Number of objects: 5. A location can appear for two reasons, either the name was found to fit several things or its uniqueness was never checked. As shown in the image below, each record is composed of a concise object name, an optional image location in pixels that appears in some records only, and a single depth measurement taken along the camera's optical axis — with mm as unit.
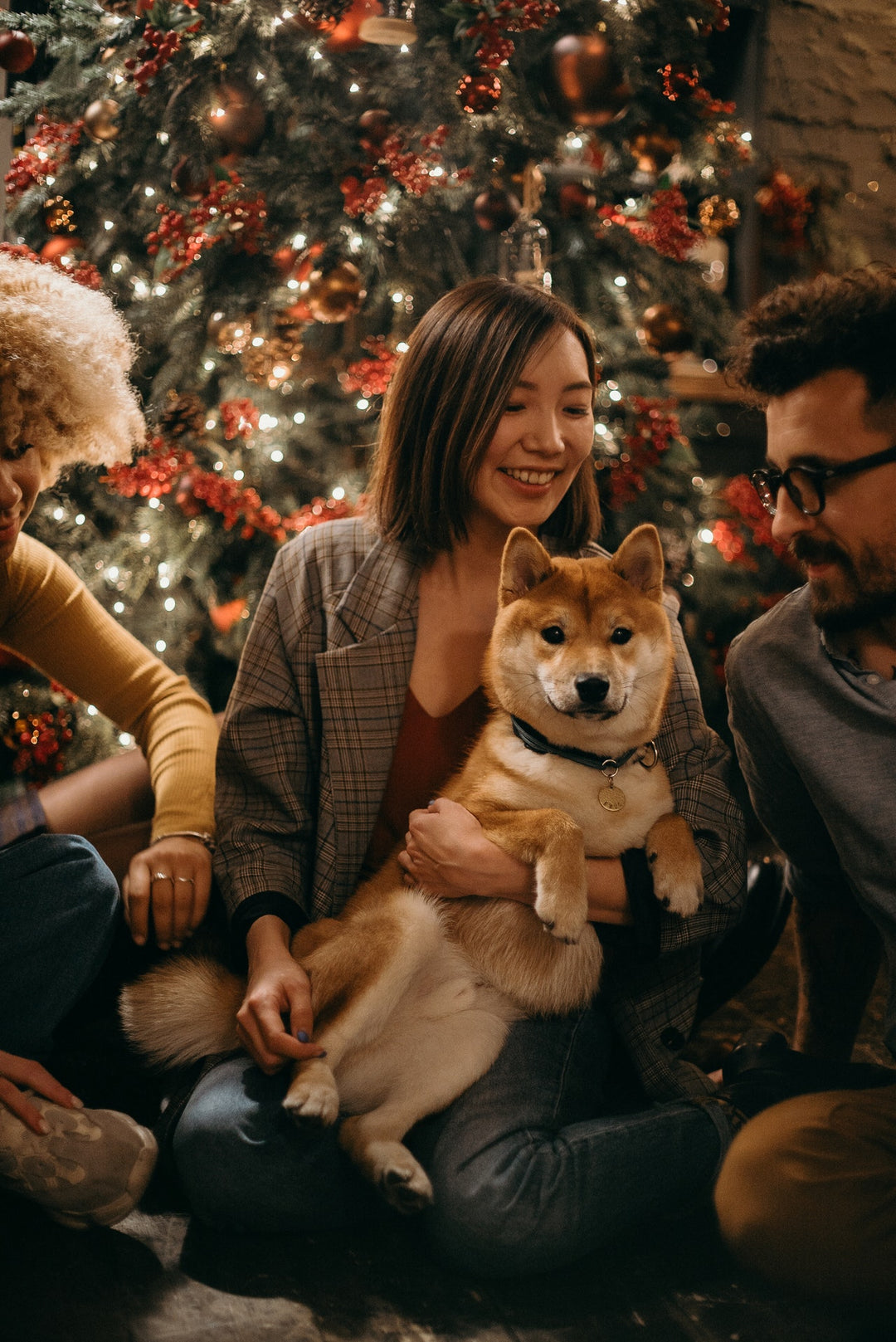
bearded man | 1372
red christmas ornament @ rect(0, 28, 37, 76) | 2453
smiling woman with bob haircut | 1428
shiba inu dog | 1514
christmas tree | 2502
